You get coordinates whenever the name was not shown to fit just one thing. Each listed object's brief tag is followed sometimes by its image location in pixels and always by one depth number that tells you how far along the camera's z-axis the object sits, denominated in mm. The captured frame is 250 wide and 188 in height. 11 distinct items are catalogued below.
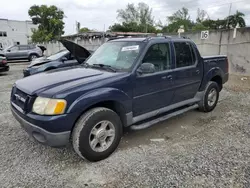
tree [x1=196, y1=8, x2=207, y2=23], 48009
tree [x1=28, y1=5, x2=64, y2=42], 38562
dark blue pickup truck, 2639
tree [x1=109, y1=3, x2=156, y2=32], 49816
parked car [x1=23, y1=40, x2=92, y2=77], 7670
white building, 45844
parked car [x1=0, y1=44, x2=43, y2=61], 17609
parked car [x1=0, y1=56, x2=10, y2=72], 10898
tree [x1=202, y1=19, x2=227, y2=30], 42562
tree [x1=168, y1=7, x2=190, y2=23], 55122
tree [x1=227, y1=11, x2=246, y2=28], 30134
